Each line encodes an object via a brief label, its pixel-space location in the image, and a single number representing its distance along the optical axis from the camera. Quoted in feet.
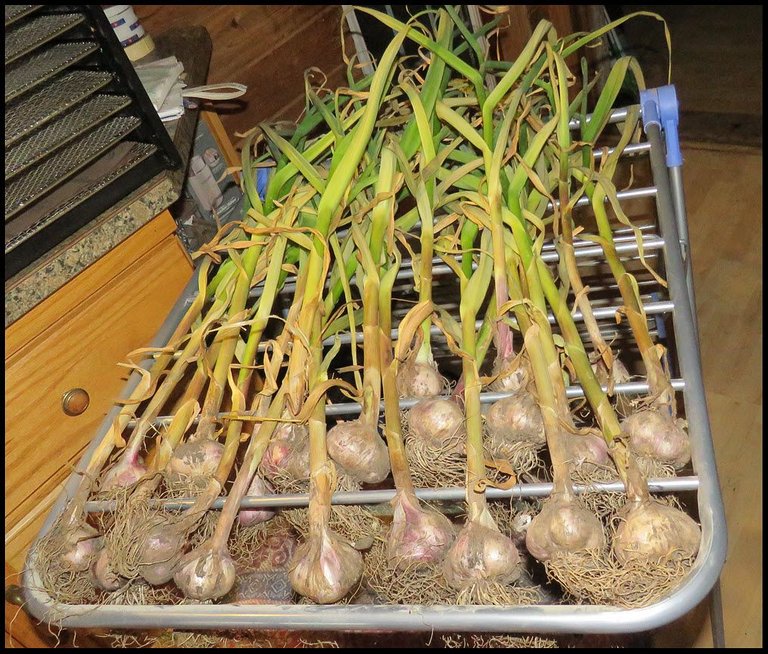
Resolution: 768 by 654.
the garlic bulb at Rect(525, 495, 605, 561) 1.62
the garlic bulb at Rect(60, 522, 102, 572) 1.87
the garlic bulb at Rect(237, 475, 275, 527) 1.98
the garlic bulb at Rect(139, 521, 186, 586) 1.78
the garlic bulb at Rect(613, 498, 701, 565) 1.56
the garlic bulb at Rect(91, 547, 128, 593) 1.83
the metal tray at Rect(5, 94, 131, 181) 2.56
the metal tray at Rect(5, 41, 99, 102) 2.59
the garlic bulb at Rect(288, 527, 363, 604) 1.71
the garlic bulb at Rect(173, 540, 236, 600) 1.75
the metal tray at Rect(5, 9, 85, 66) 2.58
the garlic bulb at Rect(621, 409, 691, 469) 1.75
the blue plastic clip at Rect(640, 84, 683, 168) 2.63
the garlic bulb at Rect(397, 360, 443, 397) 2.15
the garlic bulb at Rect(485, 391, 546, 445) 1.86
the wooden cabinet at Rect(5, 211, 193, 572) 2.70
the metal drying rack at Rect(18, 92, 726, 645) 1.48
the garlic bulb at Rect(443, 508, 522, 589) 1.64
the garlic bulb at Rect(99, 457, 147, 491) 2.02
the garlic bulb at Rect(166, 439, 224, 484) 1.98
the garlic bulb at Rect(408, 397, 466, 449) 1.90
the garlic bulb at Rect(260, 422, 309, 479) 1.98
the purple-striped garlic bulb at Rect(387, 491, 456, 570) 1.73
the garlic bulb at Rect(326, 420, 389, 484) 1.89
